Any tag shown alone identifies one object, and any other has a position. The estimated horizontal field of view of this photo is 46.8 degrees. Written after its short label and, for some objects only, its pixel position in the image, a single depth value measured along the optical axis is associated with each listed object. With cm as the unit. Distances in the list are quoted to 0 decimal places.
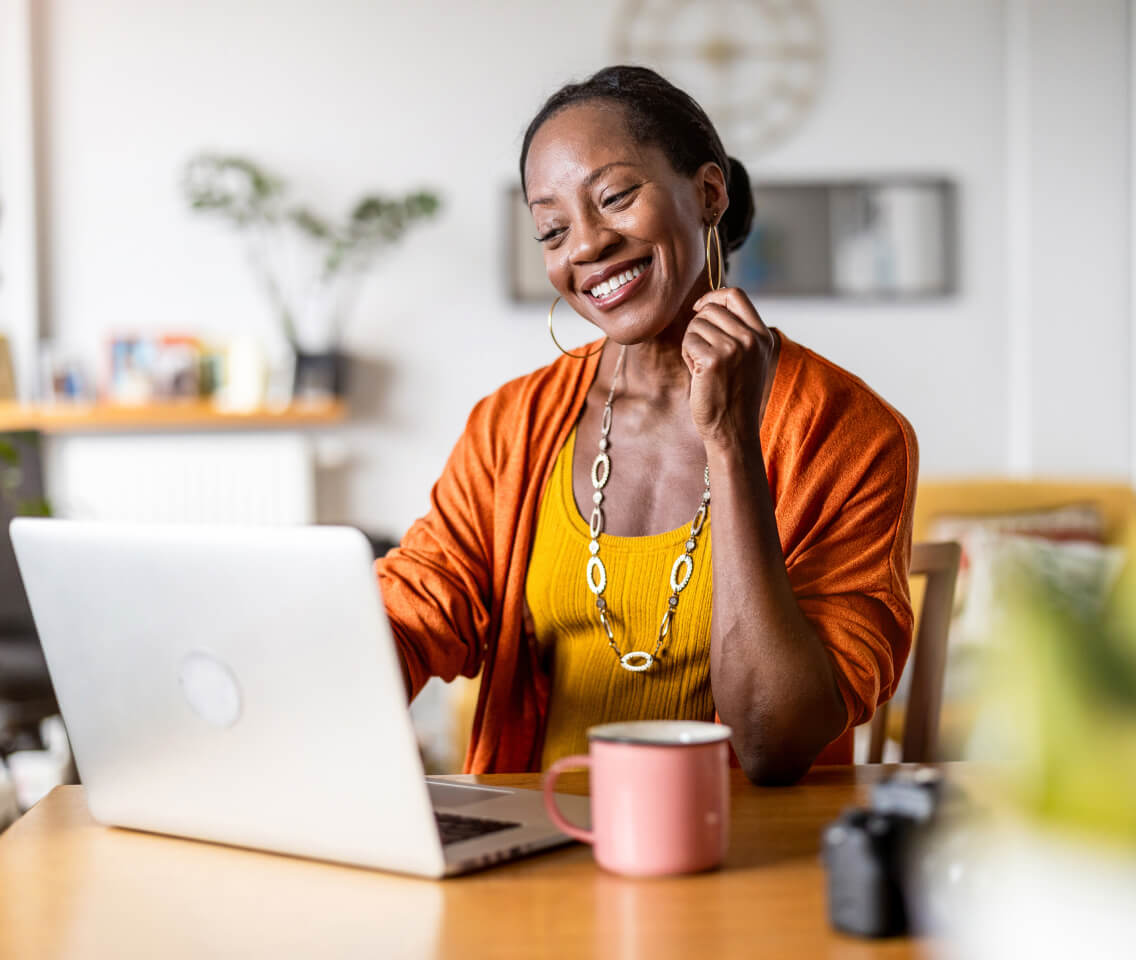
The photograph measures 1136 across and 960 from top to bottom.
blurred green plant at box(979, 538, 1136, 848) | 33
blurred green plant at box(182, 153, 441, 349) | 397
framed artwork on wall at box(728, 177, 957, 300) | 414
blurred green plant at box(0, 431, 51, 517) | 212
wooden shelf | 392
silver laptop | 74
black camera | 65
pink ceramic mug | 75
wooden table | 67
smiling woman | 113
